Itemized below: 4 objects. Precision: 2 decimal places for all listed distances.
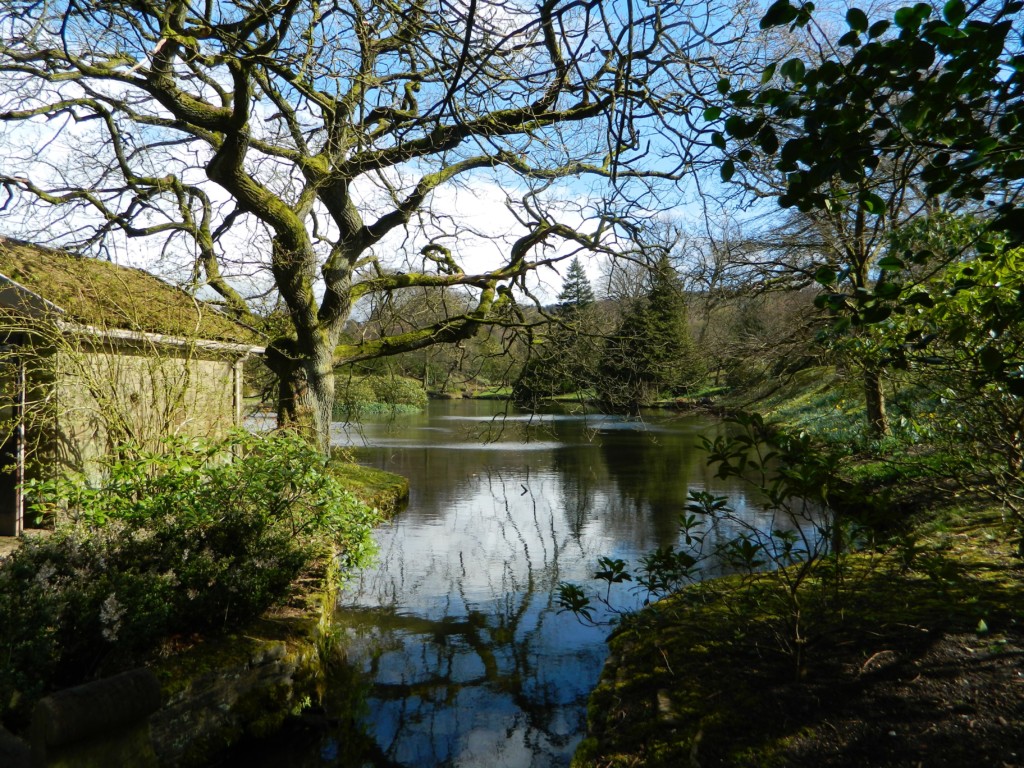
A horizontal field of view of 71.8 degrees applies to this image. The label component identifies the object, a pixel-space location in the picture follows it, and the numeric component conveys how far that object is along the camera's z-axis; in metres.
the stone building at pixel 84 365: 7.80
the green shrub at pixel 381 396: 14.79
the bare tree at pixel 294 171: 5.95
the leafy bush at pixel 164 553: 3.97
